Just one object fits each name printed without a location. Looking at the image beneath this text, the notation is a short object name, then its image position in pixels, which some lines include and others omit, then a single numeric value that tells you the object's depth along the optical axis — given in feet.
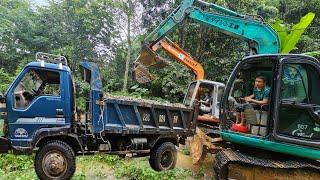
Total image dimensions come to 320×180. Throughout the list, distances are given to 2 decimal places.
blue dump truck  12.33
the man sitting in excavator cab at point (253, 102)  11.81
